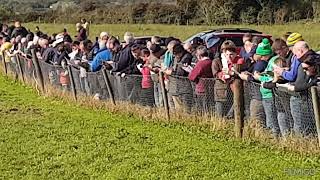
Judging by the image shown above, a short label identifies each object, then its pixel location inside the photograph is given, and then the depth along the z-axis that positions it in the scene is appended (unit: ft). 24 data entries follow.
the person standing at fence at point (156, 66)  45.44
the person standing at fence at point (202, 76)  40.96
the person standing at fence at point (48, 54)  64.95
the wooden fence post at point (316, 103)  31.91
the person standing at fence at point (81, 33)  83.45
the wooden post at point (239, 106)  37.50
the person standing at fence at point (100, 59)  53.69
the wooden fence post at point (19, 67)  75.84
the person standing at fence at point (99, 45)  56.44
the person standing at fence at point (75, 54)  58.49
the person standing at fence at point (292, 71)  34.17
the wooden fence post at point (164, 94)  43.98
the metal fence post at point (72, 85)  57.31
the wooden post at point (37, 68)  65.70
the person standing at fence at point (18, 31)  89.43
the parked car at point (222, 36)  74.02
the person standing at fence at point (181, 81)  42.68
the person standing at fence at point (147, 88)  46.29
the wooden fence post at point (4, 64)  86.50
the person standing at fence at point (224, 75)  39.01
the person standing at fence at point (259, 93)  36.06
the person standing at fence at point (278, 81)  34.76
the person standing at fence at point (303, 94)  33.01
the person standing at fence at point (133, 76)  47.37
